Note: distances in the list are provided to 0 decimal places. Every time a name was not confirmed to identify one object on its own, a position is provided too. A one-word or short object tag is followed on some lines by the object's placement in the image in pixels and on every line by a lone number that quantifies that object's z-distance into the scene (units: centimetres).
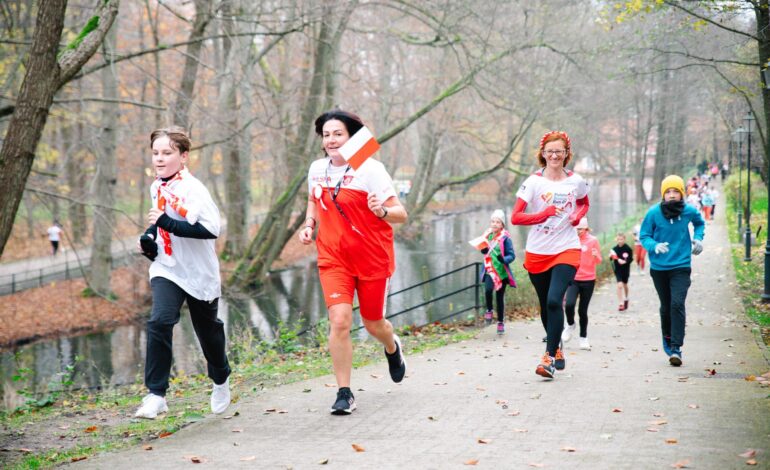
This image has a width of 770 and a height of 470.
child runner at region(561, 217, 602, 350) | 1052
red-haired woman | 742
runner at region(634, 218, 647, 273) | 2020
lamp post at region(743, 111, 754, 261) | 2256
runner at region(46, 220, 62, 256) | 3538
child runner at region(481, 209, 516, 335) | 1176
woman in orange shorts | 598
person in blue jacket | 820
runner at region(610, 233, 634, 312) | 1510
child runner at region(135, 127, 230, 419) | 580
